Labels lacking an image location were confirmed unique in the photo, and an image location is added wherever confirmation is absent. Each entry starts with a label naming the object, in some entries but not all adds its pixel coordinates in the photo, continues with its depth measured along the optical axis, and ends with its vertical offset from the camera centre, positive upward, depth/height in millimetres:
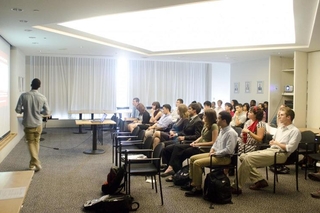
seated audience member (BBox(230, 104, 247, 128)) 6969 -509
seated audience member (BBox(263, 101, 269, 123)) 8858 -272
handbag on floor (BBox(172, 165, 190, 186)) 4316 -1214
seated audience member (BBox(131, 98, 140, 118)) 8188 -558
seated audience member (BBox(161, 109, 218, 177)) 4410 -814
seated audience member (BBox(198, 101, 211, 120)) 7657 -208
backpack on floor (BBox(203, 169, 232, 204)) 3723 -1191
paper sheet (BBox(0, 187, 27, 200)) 2066 -723
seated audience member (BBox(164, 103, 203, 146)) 4961 -542
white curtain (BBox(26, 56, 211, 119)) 10844 +577
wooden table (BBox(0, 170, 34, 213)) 1855 -722
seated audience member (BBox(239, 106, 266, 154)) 4607 -571
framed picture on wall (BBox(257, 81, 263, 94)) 9682 +339
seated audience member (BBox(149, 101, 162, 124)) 7379 -445
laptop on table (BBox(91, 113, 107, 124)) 6648 -590
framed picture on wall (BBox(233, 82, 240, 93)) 10772 +370
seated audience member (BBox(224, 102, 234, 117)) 8408 -296
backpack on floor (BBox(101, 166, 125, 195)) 3914 -1179
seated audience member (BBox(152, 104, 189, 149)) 5535 -565
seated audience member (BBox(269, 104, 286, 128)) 7311 -658
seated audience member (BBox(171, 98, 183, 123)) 7258 -461
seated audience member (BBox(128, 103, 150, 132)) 7465 -542
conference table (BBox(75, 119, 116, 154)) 6547 -871
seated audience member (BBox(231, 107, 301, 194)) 4090 -812
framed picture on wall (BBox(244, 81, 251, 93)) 10203 +390
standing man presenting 5141 -337
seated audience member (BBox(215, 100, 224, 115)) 10438 -337
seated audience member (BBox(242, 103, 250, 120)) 7273 -280
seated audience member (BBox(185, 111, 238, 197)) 3934 -759
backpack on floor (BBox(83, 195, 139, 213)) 3365 -1280
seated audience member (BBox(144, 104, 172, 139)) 6414 -569
